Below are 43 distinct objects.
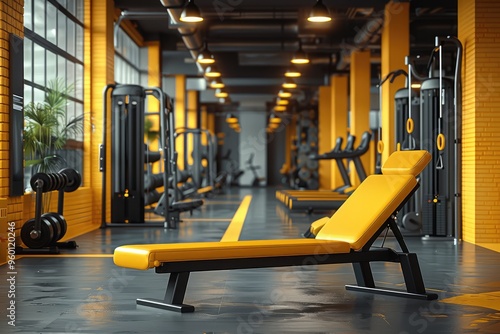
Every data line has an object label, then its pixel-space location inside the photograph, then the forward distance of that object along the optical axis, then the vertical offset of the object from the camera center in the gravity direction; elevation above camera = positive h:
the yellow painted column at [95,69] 13.82 +1.61
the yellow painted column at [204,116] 37.98 +2.28
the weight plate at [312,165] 28.00 +0.01
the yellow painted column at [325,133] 25.38 +0.99
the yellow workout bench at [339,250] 5.59 -0.58
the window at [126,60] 17.95 +2.40
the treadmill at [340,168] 16.98 -0.06
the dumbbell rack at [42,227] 9.20 -0.68
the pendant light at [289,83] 20.98 +2.06
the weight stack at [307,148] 27.84 +0.63
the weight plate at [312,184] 27.44 -0.61
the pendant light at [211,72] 18.54 +2.08
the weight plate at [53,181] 9.47 -0.17
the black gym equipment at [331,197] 15.65 -0.62
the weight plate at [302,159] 30.52 +0.23
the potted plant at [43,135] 10.23 +0.38
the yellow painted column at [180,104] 24.86 +1.82
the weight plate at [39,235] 9.21 -0.76
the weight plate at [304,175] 27.81 -0.32
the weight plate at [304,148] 30.78 +0.63
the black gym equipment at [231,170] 36.21 -0.22
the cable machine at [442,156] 11.01 +0.12
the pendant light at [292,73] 18.94 +2.08
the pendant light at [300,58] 16.19 +2.07
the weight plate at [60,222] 9.52 -0.64
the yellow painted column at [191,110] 30.33 +2.00
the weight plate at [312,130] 31.23 +1.31
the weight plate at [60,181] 9.68 -0.18
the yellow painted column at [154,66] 20.02 +2.36
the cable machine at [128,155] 12.99 +0.17
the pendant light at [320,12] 10.98 +2.00
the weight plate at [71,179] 10.12 -0.16
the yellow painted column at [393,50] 14.40 +1.98
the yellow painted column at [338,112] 22.94 +1.47
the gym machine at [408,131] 11.38 +0.49
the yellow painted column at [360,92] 19.11 +1.67
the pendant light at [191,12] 10.96 +2.00
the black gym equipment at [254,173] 39.88 -0.37
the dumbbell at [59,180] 9.30 -0.17
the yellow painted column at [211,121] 41.41 +2.20
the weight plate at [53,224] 9.37 -0.65
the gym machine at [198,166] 22.56 -0.01
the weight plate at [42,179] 9.28 -0.15
